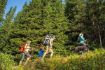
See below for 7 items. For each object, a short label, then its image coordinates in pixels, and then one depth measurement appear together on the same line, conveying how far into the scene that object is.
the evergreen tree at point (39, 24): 18.17
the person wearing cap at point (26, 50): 8.48
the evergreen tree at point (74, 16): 19.64
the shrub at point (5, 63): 5.43
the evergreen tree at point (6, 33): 18.04
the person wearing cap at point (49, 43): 8.11
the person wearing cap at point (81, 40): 8.53
